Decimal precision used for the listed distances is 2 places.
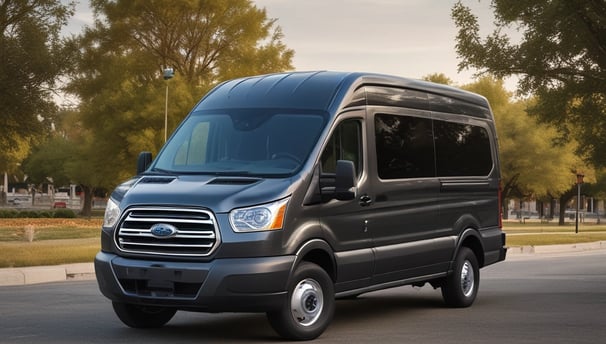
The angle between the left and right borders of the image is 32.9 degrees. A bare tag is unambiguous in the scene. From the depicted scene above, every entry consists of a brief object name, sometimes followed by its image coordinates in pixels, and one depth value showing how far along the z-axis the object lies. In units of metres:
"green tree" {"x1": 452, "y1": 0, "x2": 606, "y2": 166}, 24.34
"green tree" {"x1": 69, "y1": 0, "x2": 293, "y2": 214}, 51.50
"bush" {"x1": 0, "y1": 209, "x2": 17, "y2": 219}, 52.84
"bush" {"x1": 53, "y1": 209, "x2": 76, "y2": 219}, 53.67
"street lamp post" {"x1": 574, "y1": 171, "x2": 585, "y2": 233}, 51.09
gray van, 9.07
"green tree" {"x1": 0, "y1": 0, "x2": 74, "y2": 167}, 33.97
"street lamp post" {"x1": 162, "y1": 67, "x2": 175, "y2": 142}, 44.88
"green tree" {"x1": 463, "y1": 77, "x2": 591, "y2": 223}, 72.75
